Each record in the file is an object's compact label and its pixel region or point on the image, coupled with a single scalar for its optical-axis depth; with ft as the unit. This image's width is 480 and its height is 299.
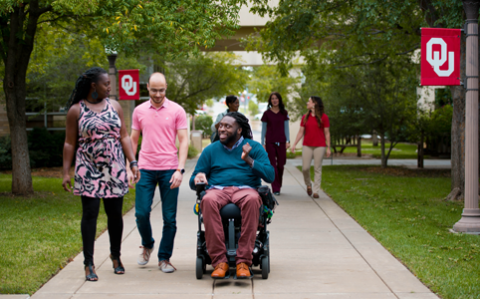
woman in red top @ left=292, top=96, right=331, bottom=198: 34.76
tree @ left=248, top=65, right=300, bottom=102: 97.35
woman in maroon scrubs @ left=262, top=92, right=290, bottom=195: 35.19
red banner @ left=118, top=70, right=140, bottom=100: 44.47
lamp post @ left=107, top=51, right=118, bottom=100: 41.76
